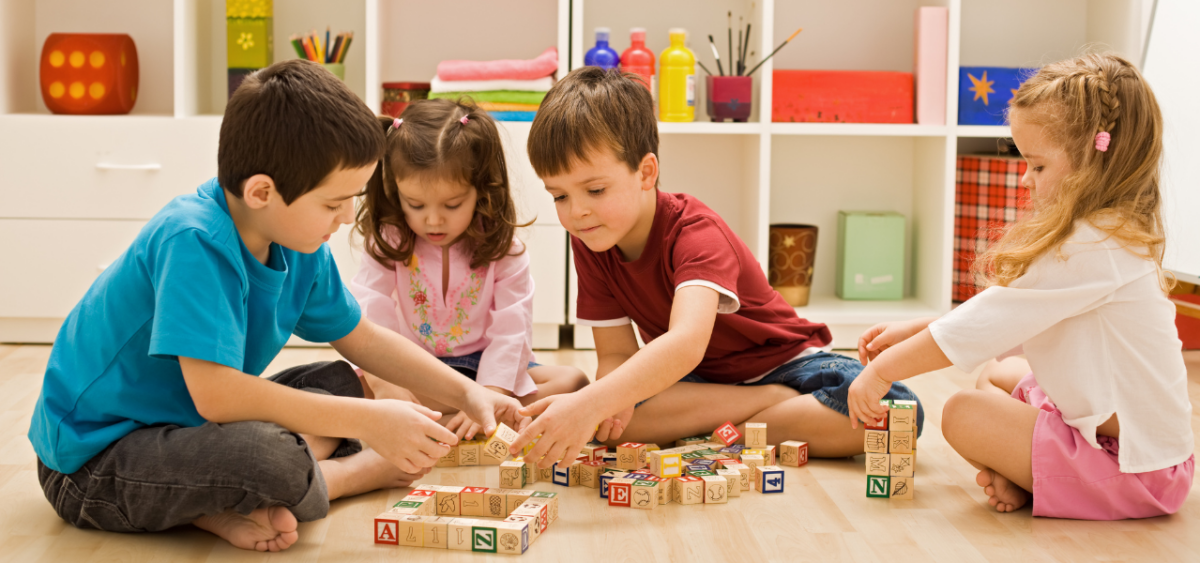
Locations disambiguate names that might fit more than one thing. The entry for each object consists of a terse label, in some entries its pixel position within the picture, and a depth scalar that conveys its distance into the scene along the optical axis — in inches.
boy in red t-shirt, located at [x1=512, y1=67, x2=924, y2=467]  52.7
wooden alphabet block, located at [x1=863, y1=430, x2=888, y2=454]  52.1
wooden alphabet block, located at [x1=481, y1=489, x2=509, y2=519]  48.6
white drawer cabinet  89.3
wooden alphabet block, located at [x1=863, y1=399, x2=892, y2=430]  52.1
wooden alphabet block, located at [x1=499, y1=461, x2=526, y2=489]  53.6
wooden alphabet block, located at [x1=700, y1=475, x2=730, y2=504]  51.1
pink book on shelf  96.4
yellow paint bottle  95.2
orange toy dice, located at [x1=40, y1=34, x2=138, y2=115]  93.8
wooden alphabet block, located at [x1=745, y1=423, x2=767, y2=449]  58.1
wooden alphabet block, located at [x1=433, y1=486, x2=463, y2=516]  48.8
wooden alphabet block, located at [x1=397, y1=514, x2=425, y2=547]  45.1
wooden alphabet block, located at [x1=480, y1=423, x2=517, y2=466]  50.8
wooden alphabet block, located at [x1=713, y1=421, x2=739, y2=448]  59.2
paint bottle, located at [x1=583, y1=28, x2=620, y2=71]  93.0
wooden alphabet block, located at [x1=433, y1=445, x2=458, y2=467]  58.8
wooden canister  99.6
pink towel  91.0
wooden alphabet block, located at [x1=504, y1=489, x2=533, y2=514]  48.6
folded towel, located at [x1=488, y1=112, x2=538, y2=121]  91.2
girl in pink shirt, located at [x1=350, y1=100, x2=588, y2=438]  61.6
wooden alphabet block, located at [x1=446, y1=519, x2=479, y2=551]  44.5
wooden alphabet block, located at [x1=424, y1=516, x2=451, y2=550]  44.9
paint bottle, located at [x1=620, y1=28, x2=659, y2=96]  95.1
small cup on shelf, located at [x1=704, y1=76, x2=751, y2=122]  96.2
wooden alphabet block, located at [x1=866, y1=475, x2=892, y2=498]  52.1
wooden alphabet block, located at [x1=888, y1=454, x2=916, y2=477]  51.9
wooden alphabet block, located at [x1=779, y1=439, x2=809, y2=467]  57.8
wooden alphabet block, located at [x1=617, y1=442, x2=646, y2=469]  54.8
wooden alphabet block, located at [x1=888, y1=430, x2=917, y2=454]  51.8
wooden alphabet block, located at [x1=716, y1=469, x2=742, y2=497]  52.3
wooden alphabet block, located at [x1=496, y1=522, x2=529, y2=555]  43.8
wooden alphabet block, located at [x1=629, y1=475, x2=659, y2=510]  50.5
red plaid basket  96.8
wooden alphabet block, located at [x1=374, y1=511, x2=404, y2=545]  45.3
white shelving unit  89.9
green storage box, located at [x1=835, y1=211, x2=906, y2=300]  102.3
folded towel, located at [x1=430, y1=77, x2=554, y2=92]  91.1
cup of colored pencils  95.6
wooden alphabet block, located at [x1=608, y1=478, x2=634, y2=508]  50.7
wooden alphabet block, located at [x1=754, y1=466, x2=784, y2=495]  53.0
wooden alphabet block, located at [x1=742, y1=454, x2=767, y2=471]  54.9
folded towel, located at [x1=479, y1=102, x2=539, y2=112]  91.4
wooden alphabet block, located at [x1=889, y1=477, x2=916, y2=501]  52.1
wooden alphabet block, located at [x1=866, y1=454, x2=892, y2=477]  52.1
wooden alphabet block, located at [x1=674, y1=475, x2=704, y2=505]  51.0
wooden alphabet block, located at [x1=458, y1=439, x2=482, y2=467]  58.9
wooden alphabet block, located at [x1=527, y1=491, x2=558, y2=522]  48.0
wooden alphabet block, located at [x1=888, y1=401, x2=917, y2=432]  51.7
